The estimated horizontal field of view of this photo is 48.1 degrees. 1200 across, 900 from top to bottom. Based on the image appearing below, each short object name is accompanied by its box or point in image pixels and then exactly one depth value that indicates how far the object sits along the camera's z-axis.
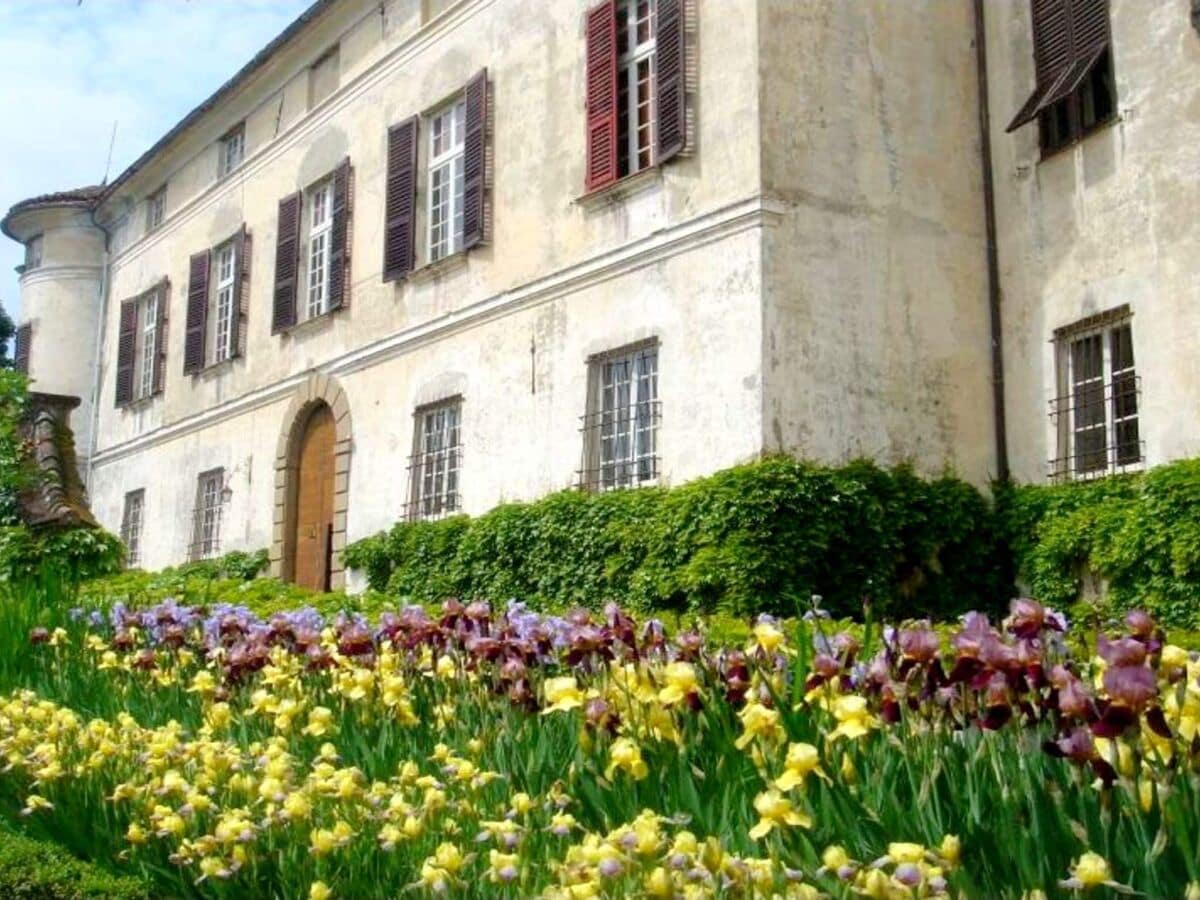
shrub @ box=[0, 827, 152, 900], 3.94
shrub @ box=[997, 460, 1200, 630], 10.34
